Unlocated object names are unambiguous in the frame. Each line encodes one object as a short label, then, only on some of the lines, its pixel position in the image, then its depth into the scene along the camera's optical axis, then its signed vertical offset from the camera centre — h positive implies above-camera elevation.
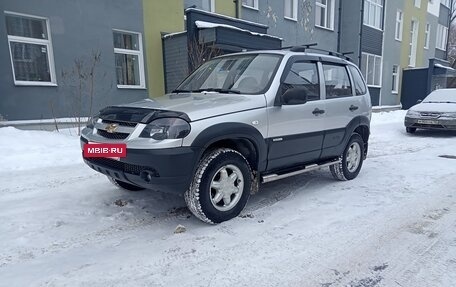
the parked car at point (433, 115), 10.49 -1.07
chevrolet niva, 3.20 -0.47
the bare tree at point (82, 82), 8.82 +0.16
